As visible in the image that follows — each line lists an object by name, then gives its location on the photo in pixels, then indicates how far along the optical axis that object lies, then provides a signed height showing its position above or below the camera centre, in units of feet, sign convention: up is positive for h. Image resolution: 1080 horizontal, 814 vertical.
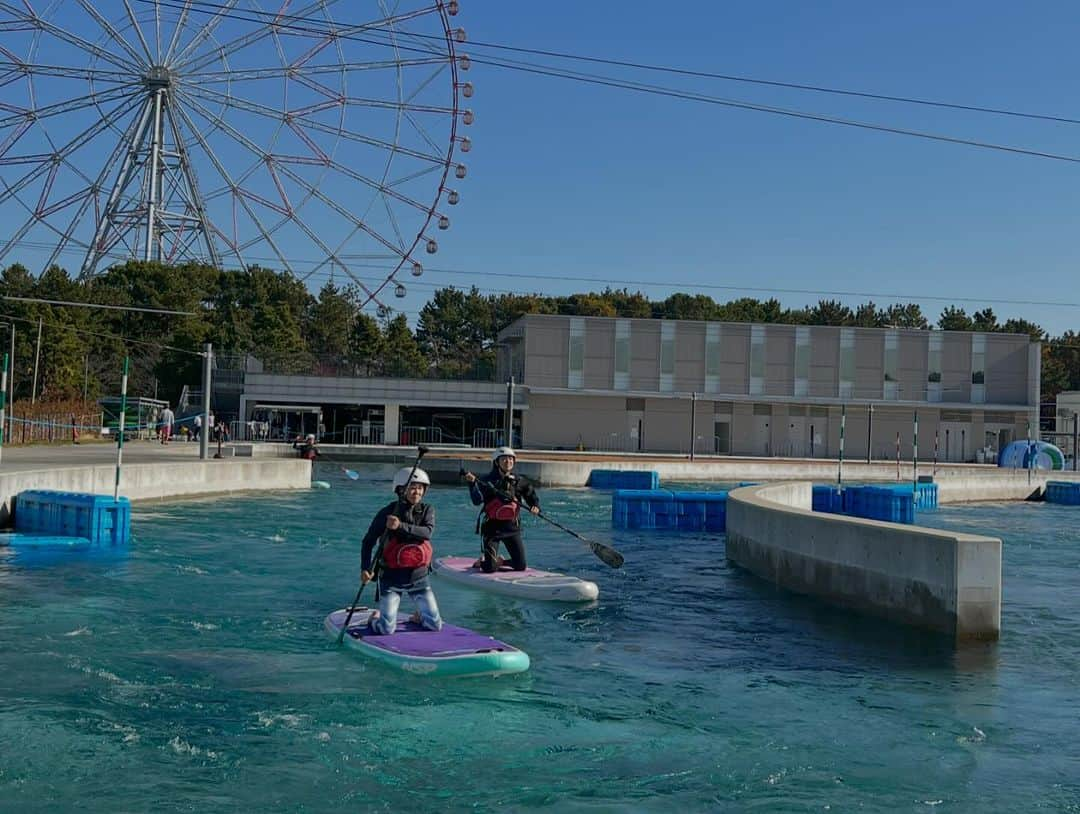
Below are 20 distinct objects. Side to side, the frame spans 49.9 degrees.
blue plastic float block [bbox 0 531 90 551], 65.87 -7.30
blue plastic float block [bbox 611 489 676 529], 90.89 -5.92
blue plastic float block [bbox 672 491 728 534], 90.53 -5.92
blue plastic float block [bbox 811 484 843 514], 108.47 -5.39
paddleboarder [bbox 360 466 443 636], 38.58 -4.09
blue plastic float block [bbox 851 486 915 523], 102.01 -5.45
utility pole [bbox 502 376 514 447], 151.07 +2.01
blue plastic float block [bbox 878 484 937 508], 124.36 -5.52
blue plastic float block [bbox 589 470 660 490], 140.05 -5.57
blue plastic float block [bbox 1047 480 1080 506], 141.18 -5.36
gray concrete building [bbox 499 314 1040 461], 228.22 +10.61
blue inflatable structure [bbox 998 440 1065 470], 178.40 -1.29
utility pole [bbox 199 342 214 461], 113.54 +0.27
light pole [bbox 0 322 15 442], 130.46 -1.31
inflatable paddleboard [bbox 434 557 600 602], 52.85 -7.13
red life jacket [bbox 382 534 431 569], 39.14 -4.27
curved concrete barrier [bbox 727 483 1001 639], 44.27 -5.33
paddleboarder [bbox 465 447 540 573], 55.06 -3.77
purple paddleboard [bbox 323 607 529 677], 37.60 -7.43
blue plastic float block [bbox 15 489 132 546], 69.41 -6.19
